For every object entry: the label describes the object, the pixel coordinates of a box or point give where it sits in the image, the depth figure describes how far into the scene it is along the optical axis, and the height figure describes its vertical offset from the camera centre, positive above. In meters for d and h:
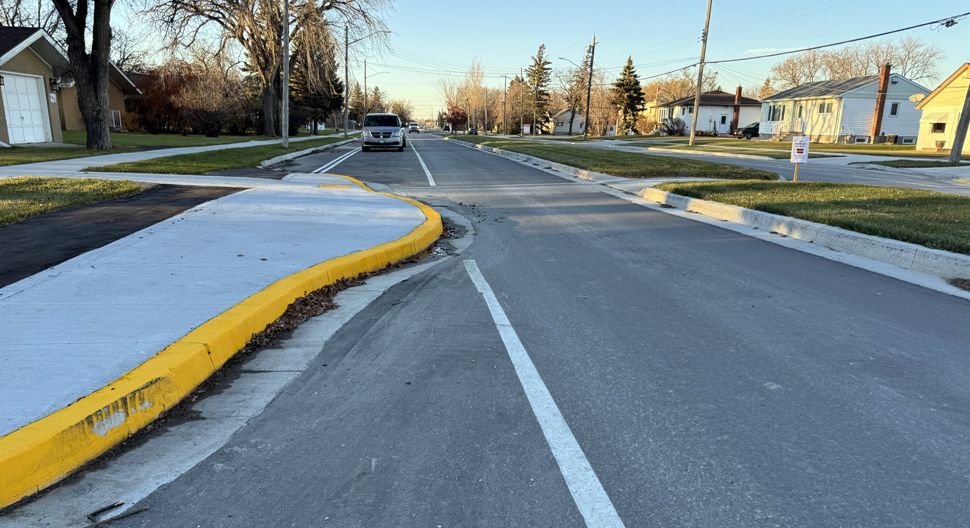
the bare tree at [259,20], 32.69 +6.40
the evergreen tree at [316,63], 33.75 +4.09
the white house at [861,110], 49.06 +3.25
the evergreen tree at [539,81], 105.81 +10.36
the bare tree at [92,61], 19.56 +2.22
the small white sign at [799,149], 13.24 -0.05
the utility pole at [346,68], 38.62 +5.00
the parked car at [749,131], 62.38 +1.48
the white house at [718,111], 74.94 +4.25
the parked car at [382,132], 31.47 +0.19
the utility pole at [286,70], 26.64 +2.99
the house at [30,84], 22.69 +1.72
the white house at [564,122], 125.38 +3.92
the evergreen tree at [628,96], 78.44 +6.05
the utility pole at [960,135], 24.31 +0.67
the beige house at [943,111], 36.22 +2.48
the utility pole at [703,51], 36.34 +5.63
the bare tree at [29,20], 31.77 +7.77
